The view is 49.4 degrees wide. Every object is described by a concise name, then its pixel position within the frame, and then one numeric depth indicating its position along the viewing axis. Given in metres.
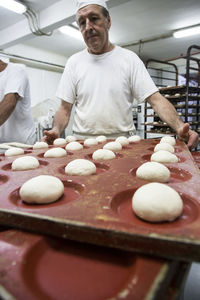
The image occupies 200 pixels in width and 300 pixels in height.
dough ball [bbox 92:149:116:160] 1.15
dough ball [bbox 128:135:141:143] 1.76
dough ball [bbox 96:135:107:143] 1.76
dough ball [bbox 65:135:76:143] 1.86
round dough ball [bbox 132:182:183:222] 0.52
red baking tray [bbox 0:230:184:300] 0.34
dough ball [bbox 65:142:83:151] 1.45
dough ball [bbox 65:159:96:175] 0.88
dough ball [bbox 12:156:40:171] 0.99
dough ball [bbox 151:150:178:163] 1.04
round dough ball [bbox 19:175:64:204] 0.64
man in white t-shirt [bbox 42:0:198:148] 1.85
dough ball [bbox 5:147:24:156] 1.35
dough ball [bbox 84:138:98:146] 1.60
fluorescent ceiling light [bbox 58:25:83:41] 5.28
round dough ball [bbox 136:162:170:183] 0.79
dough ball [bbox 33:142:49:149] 1.56
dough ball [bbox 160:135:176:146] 1.51
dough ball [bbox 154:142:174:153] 1.25
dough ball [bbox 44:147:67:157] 1.24
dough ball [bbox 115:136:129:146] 1.59
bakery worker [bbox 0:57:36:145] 1.90
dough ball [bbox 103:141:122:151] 1.37
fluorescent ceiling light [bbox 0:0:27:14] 3.90
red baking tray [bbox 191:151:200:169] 1.38
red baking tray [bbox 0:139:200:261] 0.40
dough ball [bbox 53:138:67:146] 1.71
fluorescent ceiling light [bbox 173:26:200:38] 5.61
